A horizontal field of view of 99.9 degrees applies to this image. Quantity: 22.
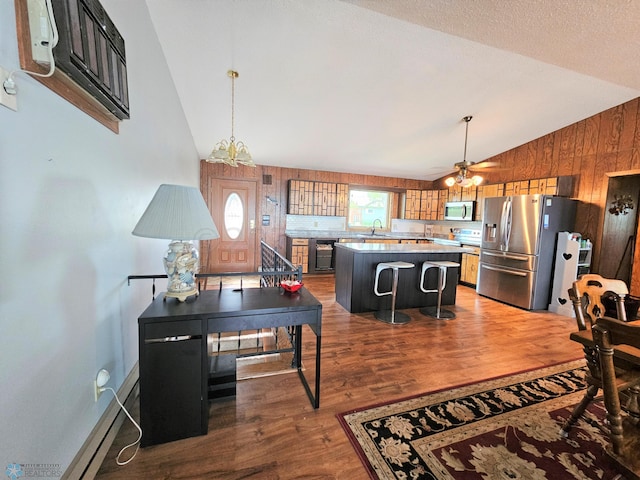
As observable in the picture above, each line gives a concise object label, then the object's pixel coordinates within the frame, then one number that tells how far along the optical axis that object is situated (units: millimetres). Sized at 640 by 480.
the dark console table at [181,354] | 1438
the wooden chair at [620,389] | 1061
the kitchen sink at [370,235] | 6362
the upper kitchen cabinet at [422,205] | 6664
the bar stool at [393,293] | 3385
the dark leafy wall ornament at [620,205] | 3990
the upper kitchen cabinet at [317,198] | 6035
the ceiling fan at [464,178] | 3812
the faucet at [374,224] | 6877
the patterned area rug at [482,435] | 1406
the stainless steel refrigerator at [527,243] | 3939
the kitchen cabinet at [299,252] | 5789
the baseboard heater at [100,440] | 1250
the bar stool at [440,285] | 3574
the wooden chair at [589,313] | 1563
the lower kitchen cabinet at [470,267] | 5172
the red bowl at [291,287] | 1923
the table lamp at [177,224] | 1437
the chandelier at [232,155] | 3002
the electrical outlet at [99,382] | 1418
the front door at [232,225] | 5816
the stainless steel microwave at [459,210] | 5574
